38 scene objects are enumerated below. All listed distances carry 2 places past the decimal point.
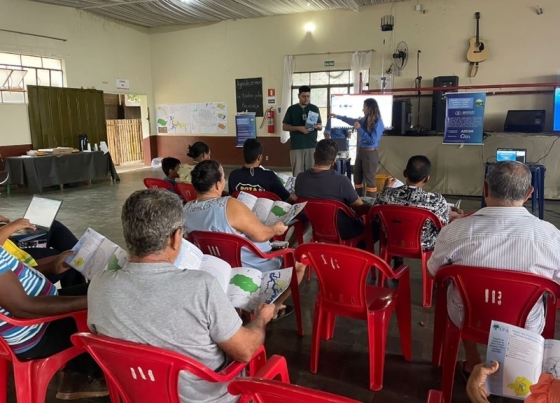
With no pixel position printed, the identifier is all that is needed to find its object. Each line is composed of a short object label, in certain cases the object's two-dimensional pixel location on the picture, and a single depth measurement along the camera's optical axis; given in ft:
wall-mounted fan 29.45
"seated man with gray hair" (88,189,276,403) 4.09
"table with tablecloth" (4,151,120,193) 26.40
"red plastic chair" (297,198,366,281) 10.21
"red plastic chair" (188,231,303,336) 7.47
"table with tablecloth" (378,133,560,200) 21.16
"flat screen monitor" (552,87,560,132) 23.89
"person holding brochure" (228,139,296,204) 11.55
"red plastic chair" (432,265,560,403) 5.27
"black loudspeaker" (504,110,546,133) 23.14
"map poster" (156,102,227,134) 37.41
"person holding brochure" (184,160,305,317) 7.73
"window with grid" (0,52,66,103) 27.60
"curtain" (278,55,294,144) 33.35
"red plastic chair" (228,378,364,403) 2.89
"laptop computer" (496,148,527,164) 18.36
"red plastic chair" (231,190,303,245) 11.16
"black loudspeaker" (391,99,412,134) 25.21
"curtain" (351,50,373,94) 30.66
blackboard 35.24
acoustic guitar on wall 27.12
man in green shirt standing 19.44
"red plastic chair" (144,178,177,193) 13.61
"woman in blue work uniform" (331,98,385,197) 18.47
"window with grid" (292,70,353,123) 32.07
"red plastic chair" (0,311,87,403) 5.49
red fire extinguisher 35.06
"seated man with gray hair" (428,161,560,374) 5.51
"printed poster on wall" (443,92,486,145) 21.47
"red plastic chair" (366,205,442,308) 9.28
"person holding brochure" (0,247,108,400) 5.15
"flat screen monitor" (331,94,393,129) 25.99
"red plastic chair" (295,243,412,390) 6.53
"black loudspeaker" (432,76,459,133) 25.86
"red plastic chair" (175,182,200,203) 12.62
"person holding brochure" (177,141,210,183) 13.75
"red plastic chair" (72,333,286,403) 3.79
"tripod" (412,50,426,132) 28.91
